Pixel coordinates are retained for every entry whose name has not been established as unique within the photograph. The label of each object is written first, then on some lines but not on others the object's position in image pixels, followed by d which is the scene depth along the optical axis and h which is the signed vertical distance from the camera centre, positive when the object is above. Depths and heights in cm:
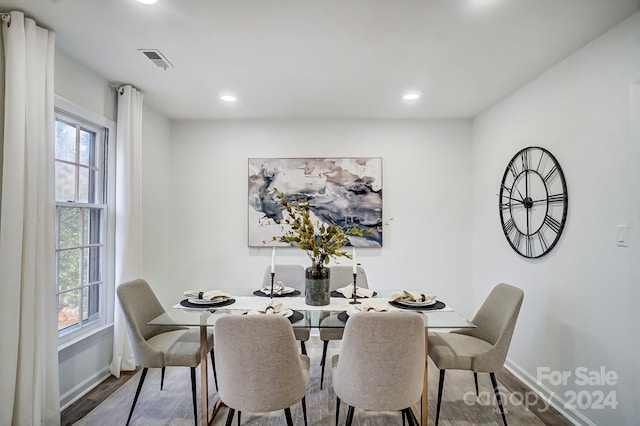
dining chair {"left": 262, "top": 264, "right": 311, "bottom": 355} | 319 -56
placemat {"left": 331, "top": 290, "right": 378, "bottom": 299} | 261 -62
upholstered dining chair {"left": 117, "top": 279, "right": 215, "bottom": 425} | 214 -86
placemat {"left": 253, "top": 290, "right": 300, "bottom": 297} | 266 -61
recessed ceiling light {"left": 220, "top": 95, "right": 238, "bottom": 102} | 329 +117
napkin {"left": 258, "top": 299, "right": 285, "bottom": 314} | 207 -57
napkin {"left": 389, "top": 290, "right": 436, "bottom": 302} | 238 -56
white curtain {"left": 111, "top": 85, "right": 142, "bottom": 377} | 298 +3
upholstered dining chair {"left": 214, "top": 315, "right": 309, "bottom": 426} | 164 -73
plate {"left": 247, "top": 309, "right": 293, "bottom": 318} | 207 -60
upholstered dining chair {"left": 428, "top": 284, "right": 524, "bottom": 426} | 212 -85
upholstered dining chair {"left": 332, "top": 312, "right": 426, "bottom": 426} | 165 -72
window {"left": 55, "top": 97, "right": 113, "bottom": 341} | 257 -7
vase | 234 -47
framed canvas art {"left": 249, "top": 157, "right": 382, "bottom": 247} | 394 +31
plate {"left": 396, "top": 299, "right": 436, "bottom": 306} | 232 -59
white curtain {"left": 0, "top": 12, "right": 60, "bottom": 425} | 192 -13
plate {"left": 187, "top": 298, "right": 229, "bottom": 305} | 235 -60
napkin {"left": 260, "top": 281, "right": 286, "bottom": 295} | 268 -58
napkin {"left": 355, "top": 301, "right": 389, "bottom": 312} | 208 -57
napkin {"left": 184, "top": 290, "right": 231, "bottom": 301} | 241 -57
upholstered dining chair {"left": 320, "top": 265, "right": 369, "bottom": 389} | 312 -55
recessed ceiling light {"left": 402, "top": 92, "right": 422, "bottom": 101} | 319 +118
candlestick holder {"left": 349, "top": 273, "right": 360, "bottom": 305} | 244 -61
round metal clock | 254 +14
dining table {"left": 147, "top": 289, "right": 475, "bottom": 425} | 204 -63
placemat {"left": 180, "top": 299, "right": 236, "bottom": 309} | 233 -62
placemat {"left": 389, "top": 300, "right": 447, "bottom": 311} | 228 -61
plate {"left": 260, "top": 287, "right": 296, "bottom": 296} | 266 -59
